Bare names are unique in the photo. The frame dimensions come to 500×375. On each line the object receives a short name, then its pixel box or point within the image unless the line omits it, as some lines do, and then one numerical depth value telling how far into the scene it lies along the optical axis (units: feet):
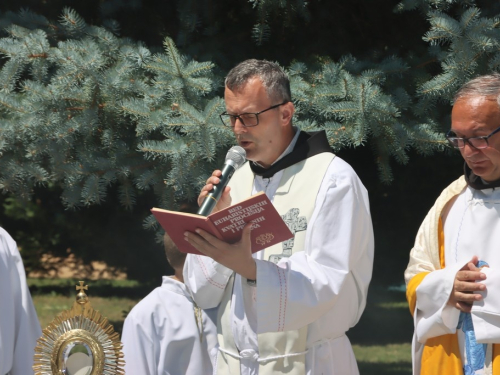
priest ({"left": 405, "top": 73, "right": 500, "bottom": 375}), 24.30
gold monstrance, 26.35
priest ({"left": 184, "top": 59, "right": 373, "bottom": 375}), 24.70
